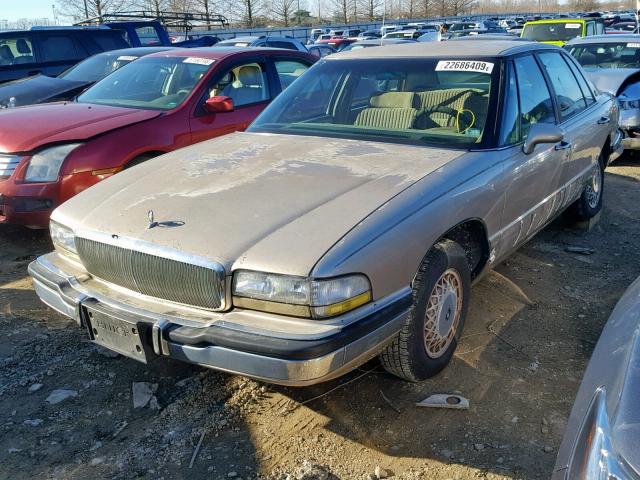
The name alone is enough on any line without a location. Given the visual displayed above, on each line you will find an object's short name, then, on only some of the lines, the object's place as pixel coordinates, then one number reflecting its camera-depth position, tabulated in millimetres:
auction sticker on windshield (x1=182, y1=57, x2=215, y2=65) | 5871
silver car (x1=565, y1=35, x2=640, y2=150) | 7855
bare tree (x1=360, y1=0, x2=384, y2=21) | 56281
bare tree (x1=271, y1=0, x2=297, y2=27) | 48719
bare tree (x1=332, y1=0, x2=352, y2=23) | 56719
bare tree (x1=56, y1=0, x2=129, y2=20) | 34291
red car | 4648
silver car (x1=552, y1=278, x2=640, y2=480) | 1454
